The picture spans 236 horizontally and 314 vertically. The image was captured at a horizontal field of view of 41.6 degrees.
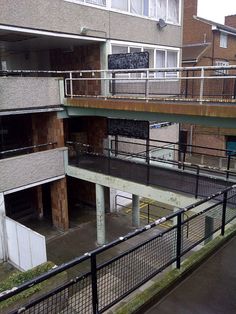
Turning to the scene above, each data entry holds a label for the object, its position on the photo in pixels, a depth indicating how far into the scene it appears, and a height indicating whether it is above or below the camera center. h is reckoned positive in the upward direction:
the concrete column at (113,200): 14.42 -5.23
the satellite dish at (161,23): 14.30 +2.82
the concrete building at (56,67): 10.20 +0.86
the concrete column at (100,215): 11.48 -4.68
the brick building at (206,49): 23.34 +2.90
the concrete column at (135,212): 13.02 -5.22
